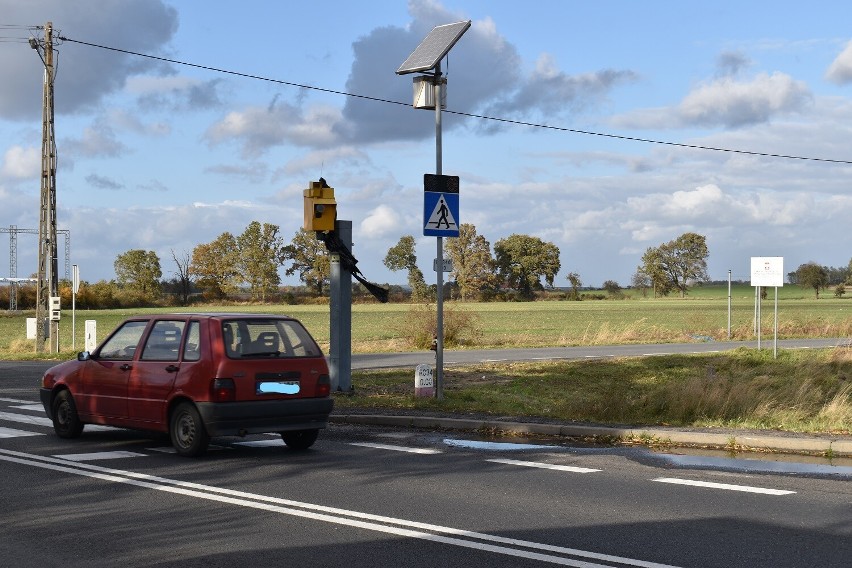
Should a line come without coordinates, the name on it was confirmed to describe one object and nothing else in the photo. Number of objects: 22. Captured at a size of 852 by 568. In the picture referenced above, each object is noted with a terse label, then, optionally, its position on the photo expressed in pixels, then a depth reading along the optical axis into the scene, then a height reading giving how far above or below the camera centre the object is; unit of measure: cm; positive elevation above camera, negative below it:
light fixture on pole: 1631 +343
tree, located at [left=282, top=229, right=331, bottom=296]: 12638 +444
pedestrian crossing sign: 1641 +138
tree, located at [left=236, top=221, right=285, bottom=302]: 12250 +441
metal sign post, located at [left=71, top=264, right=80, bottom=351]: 3325 +51
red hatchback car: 1113 -93
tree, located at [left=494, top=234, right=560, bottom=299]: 15438 +528
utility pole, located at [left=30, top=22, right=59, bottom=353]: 3259 +315
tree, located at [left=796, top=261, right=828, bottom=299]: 14138 +320
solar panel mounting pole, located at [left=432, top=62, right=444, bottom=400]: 1648 +4
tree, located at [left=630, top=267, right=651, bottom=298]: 16675 +280
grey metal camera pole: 1777 -33
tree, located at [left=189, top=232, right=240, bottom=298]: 12242 +342
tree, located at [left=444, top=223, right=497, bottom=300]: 14262 +451
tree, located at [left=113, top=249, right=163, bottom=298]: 13912 +376
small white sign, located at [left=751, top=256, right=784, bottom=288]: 3056 +81
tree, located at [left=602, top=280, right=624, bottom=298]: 15200 +138
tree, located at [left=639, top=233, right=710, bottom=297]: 16725 +573
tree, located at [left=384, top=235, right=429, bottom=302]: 17812 +687
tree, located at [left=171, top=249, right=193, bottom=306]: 10929 +96
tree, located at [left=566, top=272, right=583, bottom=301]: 14462 +182
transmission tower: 9154 +16
